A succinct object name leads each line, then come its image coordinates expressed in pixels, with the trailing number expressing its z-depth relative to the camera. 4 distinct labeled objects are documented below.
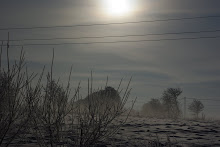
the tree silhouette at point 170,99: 45.47
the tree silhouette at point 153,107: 51.59
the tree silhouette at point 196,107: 52.31
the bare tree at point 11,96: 5.96
